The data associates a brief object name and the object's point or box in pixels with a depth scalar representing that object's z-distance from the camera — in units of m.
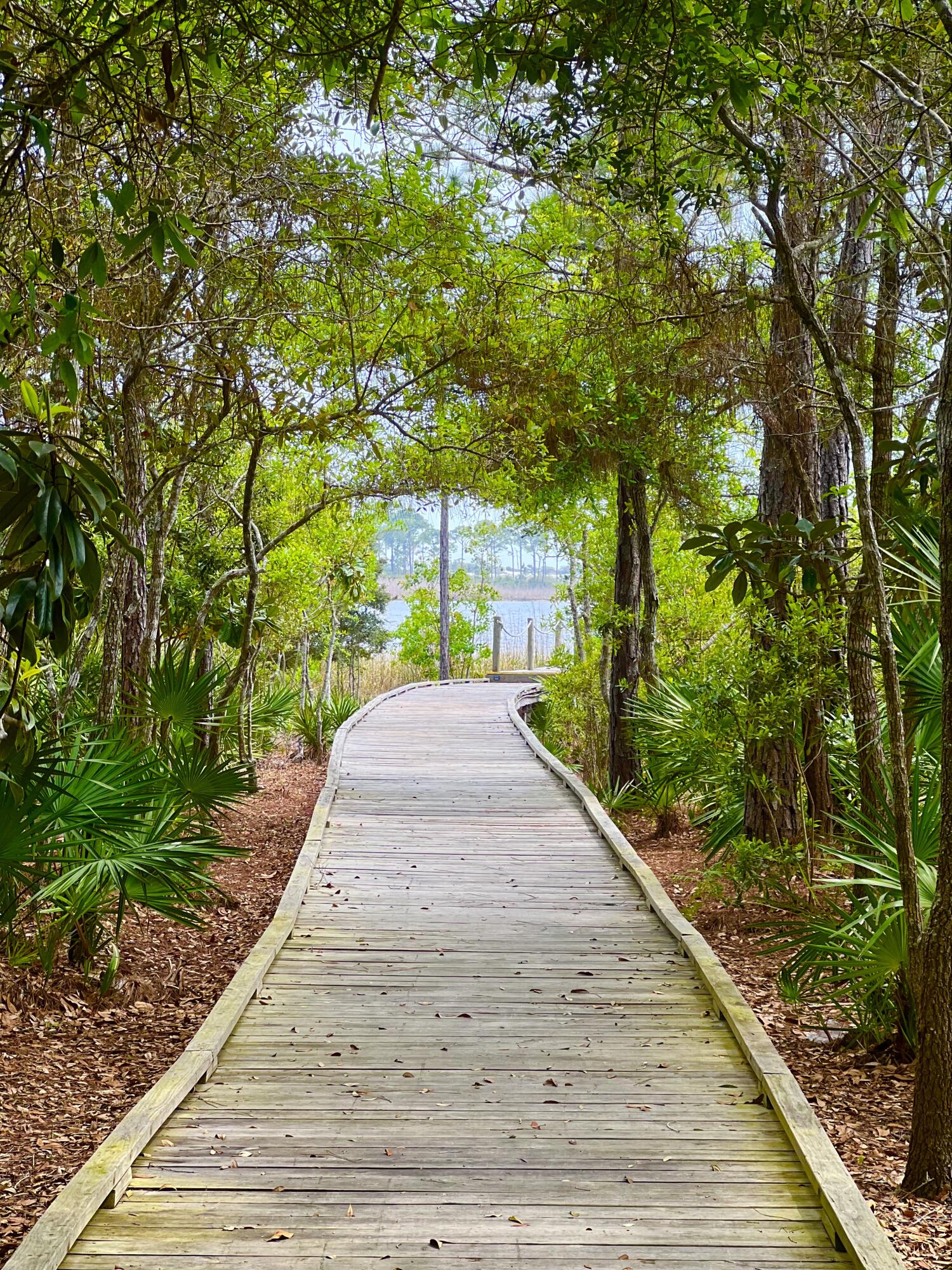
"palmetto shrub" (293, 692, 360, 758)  15.39
